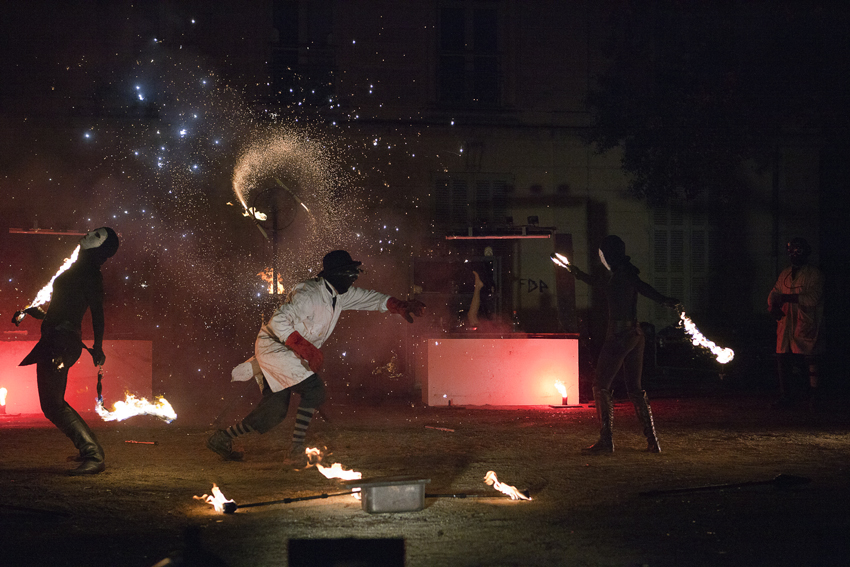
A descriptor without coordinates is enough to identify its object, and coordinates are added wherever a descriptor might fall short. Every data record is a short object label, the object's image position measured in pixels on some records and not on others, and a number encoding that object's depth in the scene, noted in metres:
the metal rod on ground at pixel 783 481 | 5.96
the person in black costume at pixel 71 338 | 6.73
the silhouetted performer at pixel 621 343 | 7.51
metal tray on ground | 5.20
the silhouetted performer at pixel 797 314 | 10.48
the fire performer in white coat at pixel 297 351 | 6.96
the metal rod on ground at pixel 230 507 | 5.27
